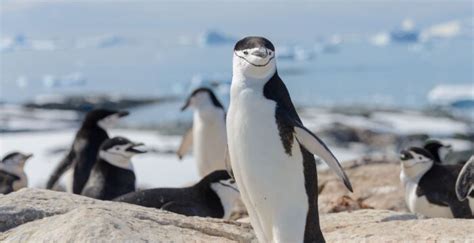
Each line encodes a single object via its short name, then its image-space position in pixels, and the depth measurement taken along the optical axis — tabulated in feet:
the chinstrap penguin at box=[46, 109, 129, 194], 53.31
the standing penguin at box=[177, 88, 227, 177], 59.77
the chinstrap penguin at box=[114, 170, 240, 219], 34.88
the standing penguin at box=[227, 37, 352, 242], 23.41
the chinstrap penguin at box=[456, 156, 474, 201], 32.37
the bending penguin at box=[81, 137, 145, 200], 43.55
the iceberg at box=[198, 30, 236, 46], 231.91
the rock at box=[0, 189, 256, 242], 21.76
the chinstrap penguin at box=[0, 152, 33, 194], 49.70
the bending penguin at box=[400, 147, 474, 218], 41.34
